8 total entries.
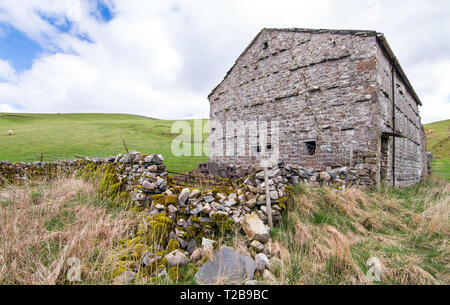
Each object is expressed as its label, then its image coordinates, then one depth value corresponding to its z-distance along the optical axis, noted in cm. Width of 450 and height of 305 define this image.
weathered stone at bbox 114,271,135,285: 233
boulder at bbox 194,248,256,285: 251
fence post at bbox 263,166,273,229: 396
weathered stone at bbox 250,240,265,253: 326
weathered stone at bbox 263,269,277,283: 261
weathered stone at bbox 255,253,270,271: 282
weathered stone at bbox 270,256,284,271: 285
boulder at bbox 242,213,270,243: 342
